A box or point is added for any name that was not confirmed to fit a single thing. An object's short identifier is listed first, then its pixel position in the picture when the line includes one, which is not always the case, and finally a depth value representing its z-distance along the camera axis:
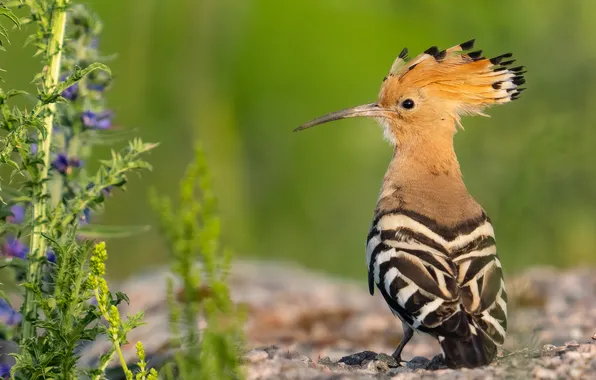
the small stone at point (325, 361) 7.30
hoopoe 7.23
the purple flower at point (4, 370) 7.60
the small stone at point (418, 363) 7.48
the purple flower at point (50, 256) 7.50
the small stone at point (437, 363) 7.21
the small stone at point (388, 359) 7.48
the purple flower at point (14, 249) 7.88
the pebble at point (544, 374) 6.38
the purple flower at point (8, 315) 7.70
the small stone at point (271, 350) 6.97
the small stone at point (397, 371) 6.97
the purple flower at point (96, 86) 8.53
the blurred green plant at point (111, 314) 6.14
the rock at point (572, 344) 7.16
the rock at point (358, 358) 7.75
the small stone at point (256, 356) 6.76
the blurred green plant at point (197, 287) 5.58
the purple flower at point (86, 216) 7.50
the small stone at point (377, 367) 7.21
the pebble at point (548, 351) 7.00
